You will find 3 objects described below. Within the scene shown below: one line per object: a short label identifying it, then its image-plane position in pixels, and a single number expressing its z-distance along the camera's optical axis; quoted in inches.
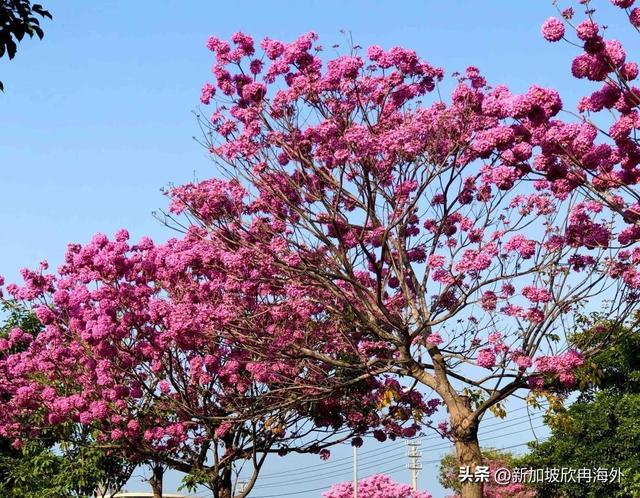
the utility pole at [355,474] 1413.6
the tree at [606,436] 957.8
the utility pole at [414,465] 2498.8
